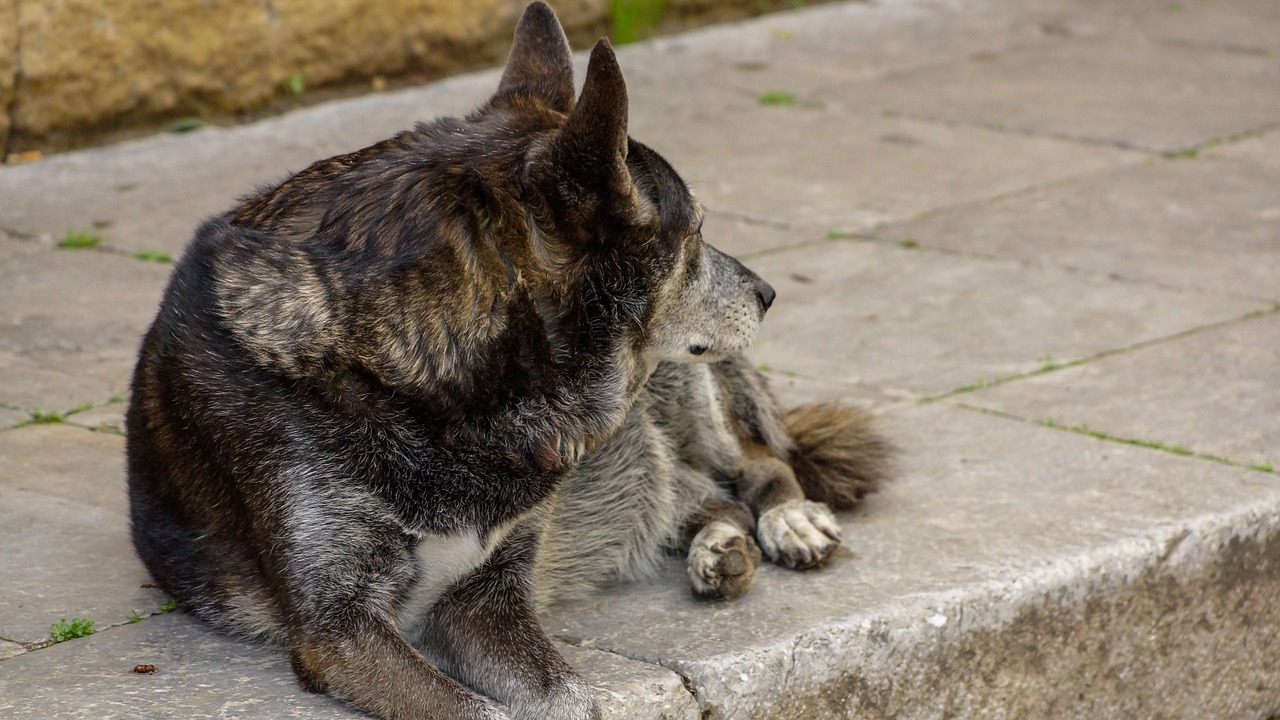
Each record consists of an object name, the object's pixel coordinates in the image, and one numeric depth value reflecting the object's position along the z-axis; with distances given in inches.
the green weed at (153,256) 500.7
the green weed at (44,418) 379.2
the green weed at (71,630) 275.3
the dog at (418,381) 253.8
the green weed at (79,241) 510.6
